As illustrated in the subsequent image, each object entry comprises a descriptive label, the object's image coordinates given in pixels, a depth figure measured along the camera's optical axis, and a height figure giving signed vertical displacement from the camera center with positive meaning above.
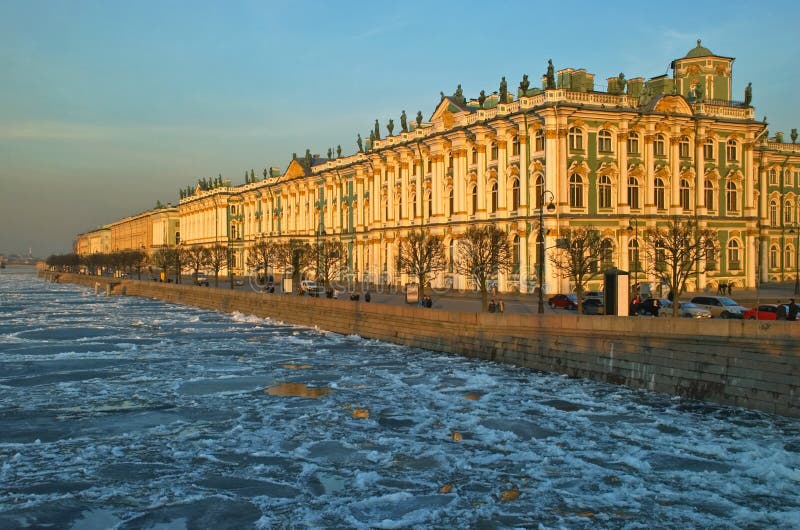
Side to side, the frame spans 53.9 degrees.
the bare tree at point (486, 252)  47.94 +0.74
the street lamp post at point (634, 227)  52.97 +2.40
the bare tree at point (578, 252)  42.09 +0.63
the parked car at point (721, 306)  37.06 -2.17
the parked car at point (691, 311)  37.50 -2.39
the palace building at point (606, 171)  53.53 +6.89
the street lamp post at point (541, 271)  35.09 -0.37
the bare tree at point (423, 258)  53.62 +0.47
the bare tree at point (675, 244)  39.69 +1.00
